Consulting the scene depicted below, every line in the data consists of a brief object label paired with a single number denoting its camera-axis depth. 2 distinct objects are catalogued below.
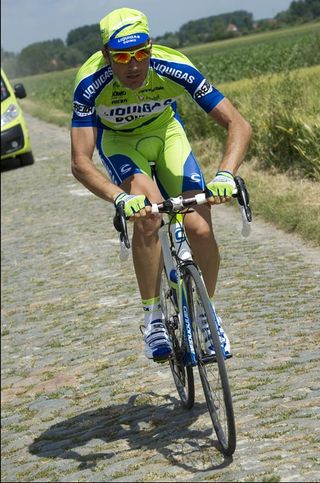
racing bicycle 10.90
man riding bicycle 11.06
